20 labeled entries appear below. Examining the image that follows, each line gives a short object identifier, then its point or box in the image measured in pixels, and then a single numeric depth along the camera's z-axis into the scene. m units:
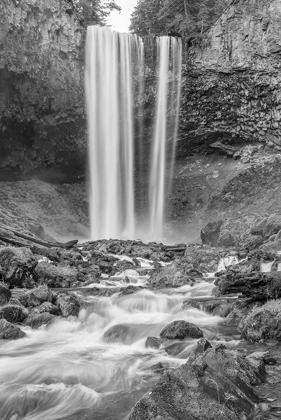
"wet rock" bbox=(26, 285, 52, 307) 9.48
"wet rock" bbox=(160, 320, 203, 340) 6.82
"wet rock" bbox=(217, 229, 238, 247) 21.39
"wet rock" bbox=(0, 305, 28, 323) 8.34
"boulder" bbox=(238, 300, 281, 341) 6.38
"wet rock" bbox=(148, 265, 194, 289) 11.91
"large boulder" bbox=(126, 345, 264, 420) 3.33
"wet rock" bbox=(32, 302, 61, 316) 8.96
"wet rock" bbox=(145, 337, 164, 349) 6.77
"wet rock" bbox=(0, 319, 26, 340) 7.35
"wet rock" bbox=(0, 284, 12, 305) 9.20
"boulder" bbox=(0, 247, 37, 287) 11.62
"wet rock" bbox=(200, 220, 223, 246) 23.92
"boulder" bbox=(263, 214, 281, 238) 18.70
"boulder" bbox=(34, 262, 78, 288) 12.38
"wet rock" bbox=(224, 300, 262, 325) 7.77
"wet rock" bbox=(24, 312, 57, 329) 8.22
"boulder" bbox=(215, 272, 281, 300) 8.09
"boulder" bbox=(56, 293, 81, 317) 9.01
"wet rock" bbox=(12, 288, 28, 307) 9.43
